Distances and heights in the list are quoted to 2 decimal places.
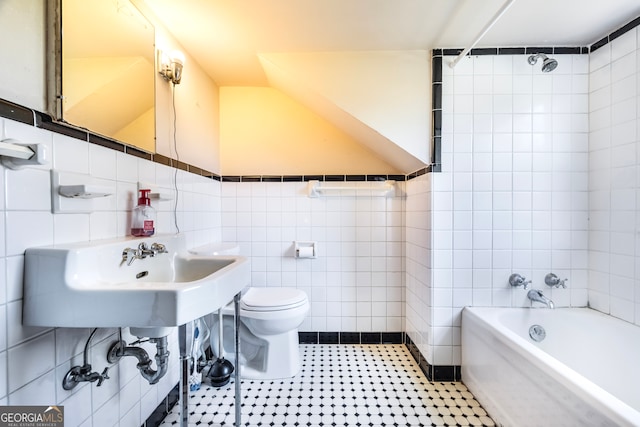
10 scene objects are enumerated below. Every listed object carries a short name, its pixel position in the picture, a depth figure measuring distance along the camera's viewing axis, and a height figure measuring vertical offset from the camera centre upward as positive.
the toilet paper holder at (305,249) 2.10 -0.30
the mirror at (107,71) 0.89 +0.54
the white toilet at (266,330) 1.64 -0.75
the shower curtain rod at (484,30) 1.09 +0.84
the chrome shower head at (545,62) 1.53 +0.85
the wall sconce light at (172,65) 1.40 +0.77
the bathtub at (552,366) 0.90 -0.70
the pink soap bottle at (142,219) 1.16 -0.04
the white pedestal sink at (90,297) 0.74 -0.24
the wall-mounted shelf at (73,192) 0.84 +0.06
